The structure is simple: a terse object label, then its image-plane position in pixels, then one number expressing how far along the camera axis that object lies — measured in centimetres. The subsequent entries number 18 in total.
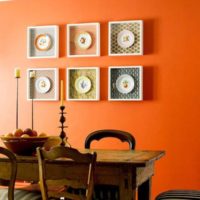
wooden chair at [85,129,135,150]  338
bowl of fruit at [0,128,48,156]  286
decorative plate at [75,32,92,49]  443
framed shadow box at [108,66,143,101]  427
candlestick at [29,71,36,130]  459
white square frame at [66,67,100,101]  438
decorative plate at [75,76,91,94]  442
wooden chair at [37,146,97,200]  240
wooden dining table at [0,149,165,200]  252
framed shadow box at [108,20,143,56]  427
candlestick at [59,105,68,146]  301
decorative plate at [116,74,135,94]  429
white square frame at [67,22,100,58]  439
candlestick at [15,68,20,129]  467
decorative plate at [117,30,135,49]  429
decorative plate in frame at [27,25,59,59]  455
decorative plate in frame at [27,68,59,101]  454
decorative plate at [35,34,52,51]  457
